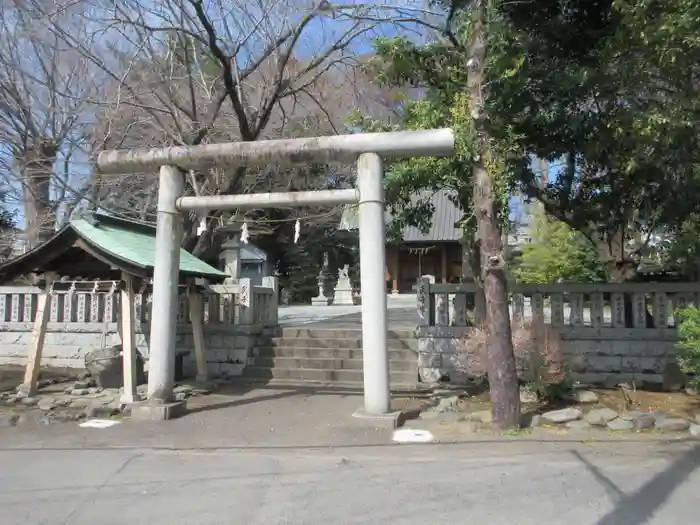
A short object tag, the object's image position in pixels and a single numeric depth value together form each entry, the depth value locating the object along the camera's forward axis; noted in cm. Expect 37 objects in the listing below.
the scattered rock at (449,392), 975
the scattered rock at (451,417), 795
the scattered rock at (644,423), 736
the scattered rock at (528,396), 873
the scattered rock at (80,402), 942
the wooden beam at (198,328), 1091
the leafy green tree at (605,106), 787
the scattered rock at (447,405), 864
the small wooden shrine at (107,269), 918
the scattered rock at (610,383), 991
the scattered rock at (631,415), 750
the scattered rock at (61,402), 946
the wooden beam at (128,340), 920
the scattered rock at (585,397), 873
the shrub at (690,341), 761
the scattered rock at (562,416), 758
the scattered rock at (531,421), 748
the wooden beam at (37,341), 1004
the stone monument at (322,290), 2748
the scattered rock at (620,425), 738
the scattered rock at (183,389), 1028
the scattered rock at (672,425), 720
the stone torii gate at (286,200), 781
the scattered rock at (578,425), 738
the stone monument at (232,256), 1966
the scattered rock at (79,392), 1031
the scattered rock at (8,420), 832
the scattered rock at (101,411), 865
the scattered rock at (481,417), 774
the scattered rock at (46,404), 926
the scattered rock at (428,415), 820
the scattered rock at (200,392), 1032
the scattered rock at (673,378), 968
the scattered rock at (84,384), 1075
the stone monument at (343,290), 2834
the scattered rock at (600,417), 752
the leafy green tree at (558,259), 2222
